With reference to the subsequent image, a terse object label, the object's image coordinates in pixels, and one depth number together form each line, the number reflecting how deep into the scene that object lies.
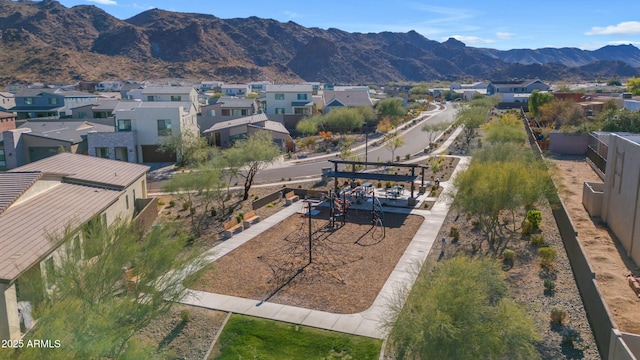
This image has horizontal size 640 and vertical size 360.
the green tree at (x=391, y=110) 86.00
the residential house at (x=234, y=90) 123.44
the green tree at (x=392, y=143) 55.31
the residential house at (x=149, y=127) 54.16
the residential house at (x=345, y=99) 88.50
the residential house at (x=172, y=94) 73.38
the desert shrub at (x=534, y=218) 26.80
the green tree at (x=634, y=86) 92.62
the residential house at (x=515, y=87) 133.12
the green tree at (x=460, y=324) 11.48
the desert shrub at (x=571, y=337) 15.67
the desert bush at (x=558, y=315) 16.92
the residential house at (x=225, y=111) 72.62
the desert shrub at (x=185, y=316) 17.98
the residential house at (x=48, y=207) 15.55
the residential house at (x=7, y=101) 77.01
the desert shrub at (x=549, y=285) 19.45
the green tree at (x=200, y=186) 30.03
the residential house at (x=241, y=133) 60.34
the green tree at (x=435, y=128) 63.48
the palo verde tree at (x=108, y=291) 10.30
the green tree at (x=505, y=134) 46.25
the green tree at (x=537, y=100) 83.12
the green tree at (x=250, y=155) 35.91
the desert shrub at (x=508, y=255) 22.61
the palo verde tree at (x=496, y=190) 22.03
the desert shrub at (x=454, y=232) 26.67
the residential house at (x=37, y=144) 47.47
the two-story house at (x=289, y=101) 84.74
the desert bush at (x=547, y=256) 21.77
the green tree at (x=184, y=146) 52.00
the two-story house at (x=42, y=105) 78.38
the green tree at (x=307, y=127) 71.25
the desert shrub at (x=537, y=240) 24.70
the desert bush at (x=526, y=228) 26.50
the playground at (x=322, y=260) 20.28
